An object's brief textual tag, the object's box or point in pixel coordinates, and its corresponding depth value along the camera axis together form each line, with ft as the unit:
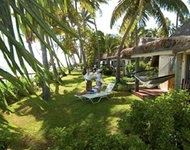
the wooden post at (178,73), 12.50
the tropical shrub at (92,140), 6.84
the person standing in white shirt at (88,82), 21.50
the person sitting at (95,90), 19.19
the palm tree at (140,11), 22.41
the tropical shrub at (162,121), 7.40
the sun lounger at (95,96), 17.92
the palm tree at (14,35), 1.90
